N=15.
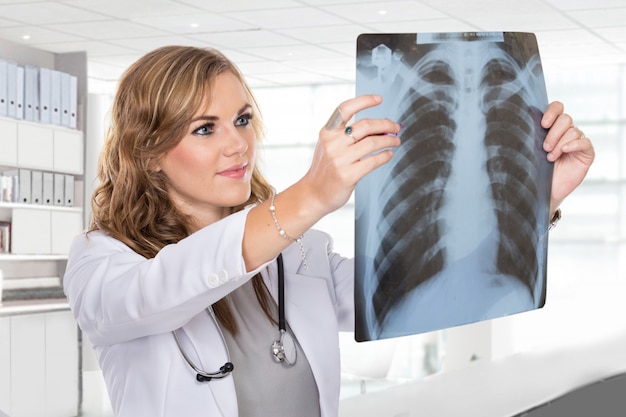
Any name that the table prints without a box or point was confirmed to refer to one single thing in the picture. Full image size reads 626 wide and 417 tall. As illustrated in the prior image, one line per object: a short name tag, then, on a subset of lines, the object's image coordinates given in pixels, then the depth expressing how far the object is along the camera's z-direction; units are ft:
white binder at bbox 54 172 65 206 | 20.57
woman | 3.41
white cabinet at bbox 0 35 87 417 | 18.92
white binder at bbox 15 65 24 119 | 19.06
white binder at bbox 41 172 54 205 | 20.21
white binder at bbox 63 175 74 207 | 20.83
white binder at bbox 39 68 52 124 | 19.74
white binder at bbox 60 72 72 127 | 20.45
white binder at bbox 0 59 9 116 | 18.67
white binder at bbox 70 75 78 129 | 20.67
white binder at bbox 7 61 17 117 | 18.85
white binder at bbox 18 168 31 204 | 19.49
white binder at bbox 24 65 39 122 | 19.34
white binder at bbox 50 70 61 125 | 20.11
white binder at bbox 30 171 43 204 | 19.81
